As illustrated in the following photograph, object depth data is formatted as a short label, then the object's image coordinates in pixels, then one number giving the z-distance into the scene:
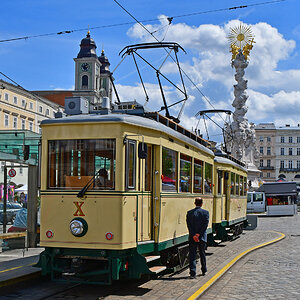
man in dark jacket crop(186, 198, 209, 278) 10.22
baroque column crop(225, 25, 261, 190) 63.03
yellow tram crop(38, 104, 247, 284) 8.42
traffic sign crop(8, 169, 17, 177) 18.62
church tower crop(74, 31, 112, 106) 113.88
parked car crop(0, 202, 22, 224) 18.96
